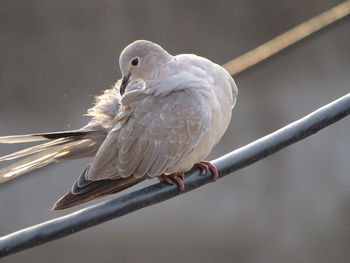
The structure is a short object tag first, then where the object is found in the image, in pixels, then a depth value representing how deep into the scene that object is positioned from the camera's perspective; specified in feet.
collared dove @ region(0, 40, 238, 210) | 19.94
